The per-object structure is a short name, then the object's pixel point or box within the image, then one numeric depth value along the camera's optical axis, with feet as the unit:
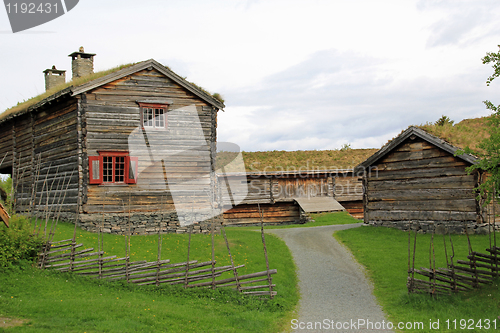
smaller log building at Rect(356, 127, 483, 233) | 61.93
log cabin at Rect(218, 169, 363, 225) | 97.50
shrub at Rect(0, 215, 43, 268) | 40.73
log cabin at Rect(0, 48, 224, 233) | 64.34
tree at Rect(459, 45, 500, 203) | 35.35
